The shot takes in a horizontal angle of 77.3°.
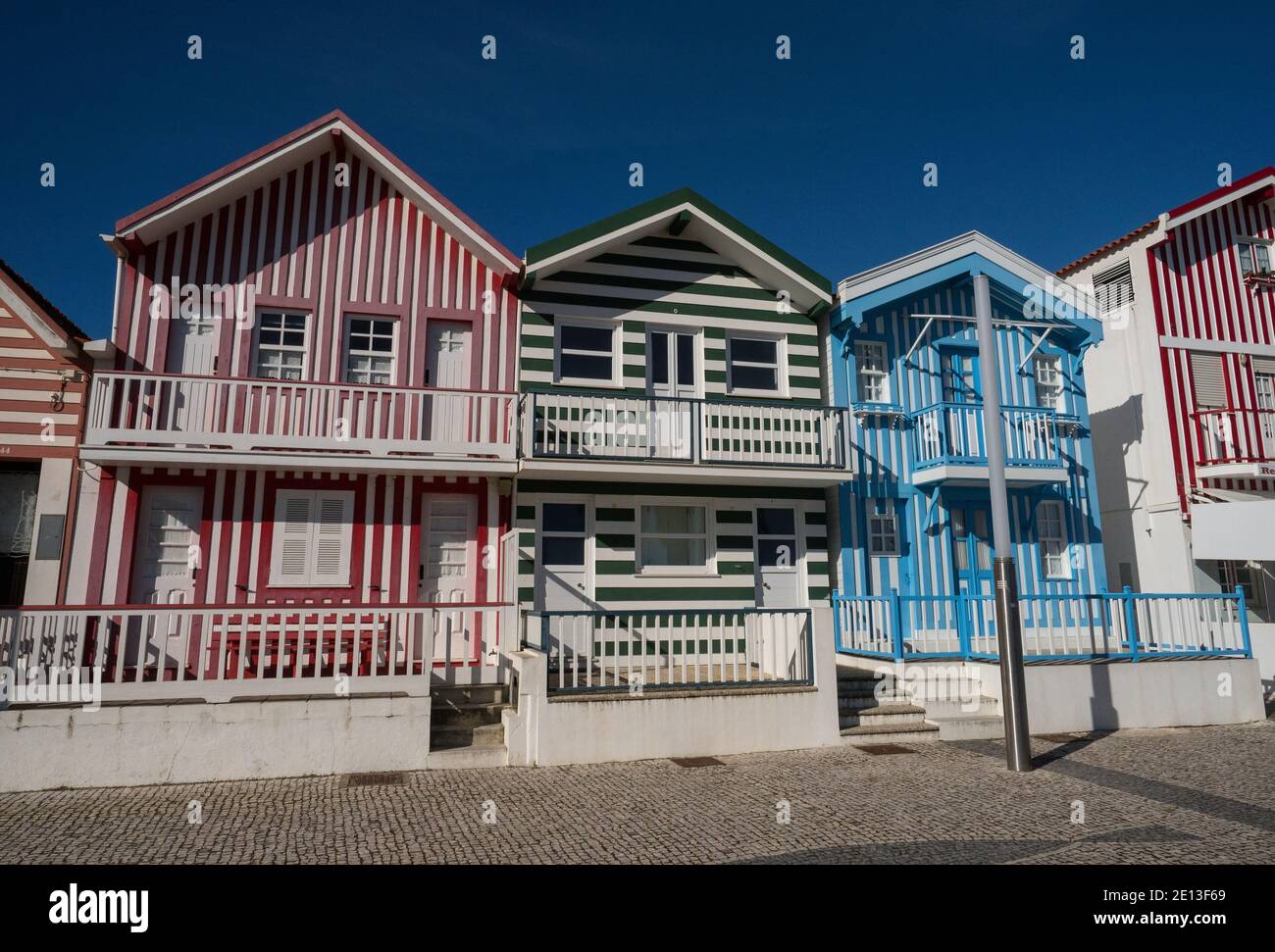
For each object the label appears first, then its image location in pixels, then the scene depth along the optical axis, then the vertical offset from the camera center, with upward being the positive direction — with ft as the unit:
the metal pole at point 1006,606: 30.55 +0.11
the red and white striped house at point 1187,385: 53.98 +15.81
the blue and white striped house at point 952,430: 48.08 +11.04
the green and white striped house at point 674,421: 42.55 +10.24
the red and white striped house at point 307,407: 37.45 +9.73
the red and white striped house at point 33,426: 38.37 +8.91
